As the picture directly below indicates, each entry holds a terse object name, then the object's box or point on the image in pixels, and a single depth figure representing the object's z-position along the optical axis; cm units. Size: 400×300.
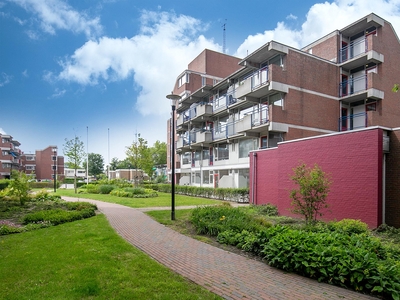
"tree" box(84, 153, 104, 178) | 10131
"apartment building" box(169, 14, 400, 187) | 2253
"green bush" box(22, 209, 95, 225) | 1123
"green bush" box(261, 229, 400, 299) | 463
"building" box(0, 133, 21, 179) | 6456
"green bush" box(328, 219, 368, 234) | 870
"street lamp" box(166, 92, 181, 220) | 1205
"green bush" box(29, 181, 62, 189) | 5110
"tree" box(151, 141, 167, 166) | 7400
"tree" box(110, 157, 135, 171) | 10515
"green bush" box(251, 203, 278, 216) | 1464
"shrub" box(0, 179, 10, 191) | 3657
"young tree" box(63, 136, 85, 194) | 3484
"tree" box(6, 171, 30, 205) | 1614
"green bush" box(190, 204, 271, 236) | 889
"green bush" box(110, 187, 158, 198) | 2640
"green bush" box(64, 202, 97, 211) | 1474
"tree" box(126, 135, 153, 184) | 3828
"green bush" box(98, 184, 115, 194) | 3262
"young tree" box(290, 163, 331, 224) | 946
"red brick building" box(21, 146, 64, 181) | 8388
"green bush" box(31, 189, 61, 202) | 2002
